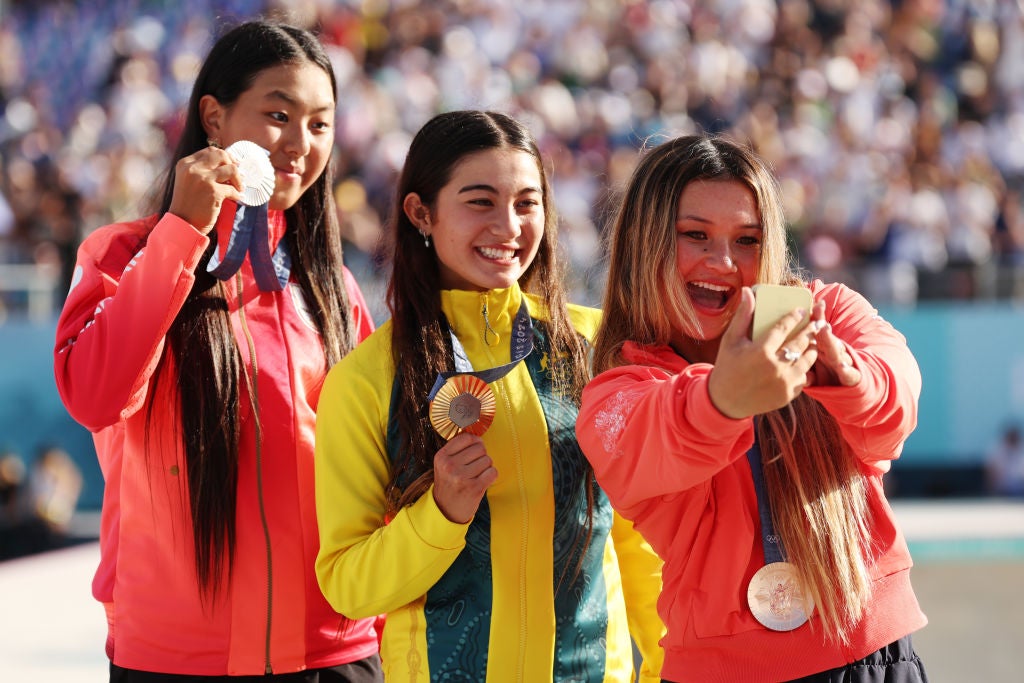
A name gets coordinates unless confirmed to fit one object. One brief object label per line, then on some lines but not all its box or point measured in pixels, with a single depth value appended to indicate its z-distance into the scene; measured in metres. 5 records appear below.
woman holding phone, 4.04
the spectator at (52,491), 17.94
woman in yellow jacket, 4.69
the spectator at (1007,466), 20.20
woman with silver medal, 4.88
